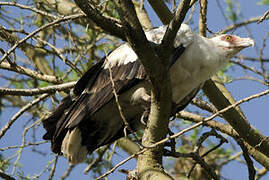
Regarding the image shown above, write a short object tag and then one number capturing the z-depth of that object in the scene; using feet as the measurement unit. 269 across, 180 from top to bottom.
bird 32.30
